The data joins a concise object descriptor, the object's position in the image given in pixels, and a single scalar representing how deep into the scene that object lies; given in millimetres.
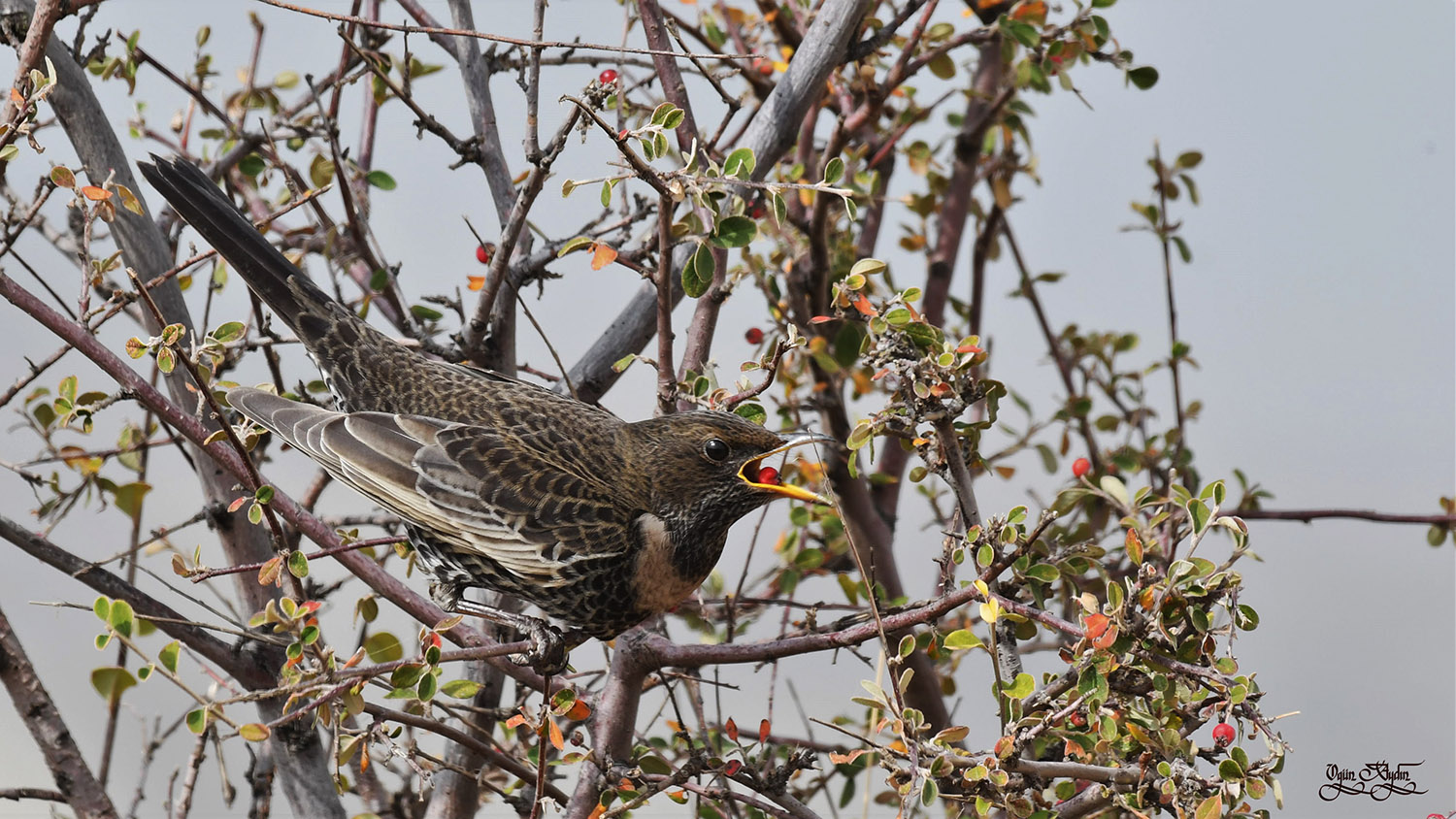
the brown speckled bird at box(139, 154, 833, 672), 9757
